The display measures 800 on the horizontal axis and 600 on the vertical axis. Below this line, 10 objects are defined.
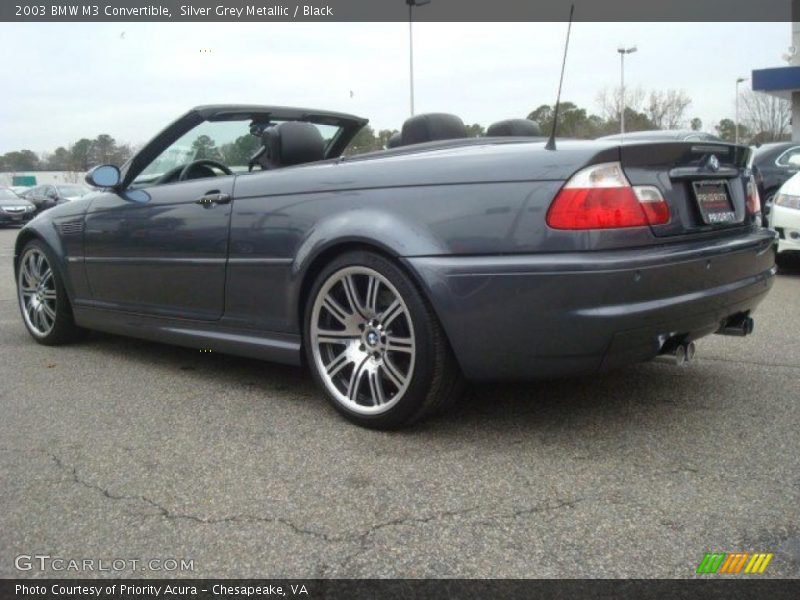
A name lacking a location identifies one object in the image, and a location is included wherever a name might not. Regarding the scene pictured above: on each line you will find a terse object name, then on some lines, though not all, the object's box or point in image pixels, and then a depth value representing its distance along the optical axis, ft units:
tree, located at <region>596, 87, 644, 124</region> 133.85
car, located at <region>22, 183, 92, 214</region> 86.22
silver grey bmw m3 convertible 9.05
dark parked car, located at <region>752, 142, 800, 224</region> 31.55
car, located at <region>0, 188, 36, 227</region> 80.48
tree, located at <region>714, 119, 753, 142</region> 180.14
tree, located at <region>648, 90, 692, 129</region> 138.72
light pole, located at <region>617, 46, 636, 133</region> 108.78
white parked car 25.09
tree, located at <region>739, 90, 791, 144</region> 163.43
